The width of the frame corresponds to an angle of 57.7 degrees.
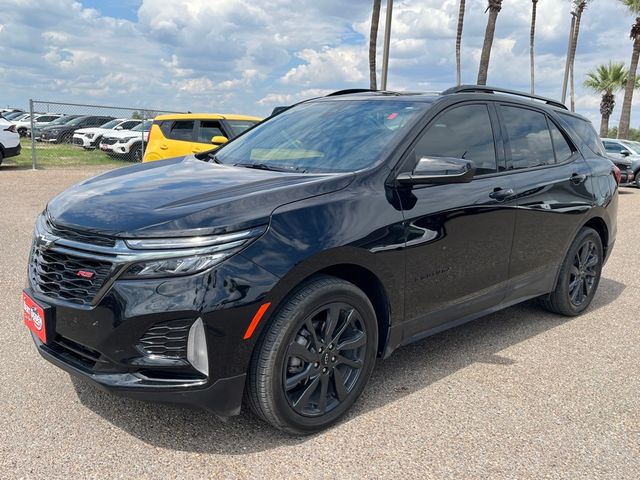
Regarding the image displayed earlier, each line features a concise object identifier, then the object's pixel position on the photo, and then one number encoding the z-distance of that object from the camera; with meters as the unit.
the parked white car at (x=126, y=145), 19.83
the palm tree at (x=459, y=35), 30.17
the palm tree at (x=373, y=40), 21.09
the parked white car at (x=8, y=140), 15.83
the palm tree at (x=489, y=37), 22.52
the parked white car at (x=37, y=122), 29.90
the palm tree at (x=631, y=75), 30.17
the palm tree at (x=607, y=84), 40.66
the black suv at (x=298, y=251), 2.55
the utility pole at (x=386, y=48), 14.92
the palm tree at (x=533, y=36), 42.83
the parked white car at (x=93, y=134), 22.91
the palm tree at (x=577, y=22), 35.53
